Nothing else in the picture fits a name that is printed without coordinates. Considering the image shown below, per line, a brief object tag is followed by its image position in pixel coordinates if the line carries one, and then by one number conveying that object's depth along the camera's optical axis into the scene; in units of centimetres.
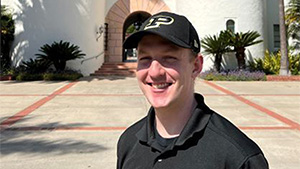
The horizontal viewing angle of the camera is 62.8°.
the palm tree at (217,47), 1328
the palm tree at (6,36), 1415
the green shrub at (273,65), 1434
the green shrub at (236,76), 1294
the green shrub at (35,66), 1335
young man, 103
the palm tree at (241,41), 1325
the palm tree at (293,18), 1492
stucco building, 1420
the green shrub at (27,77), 1284
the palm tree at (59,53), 1323
